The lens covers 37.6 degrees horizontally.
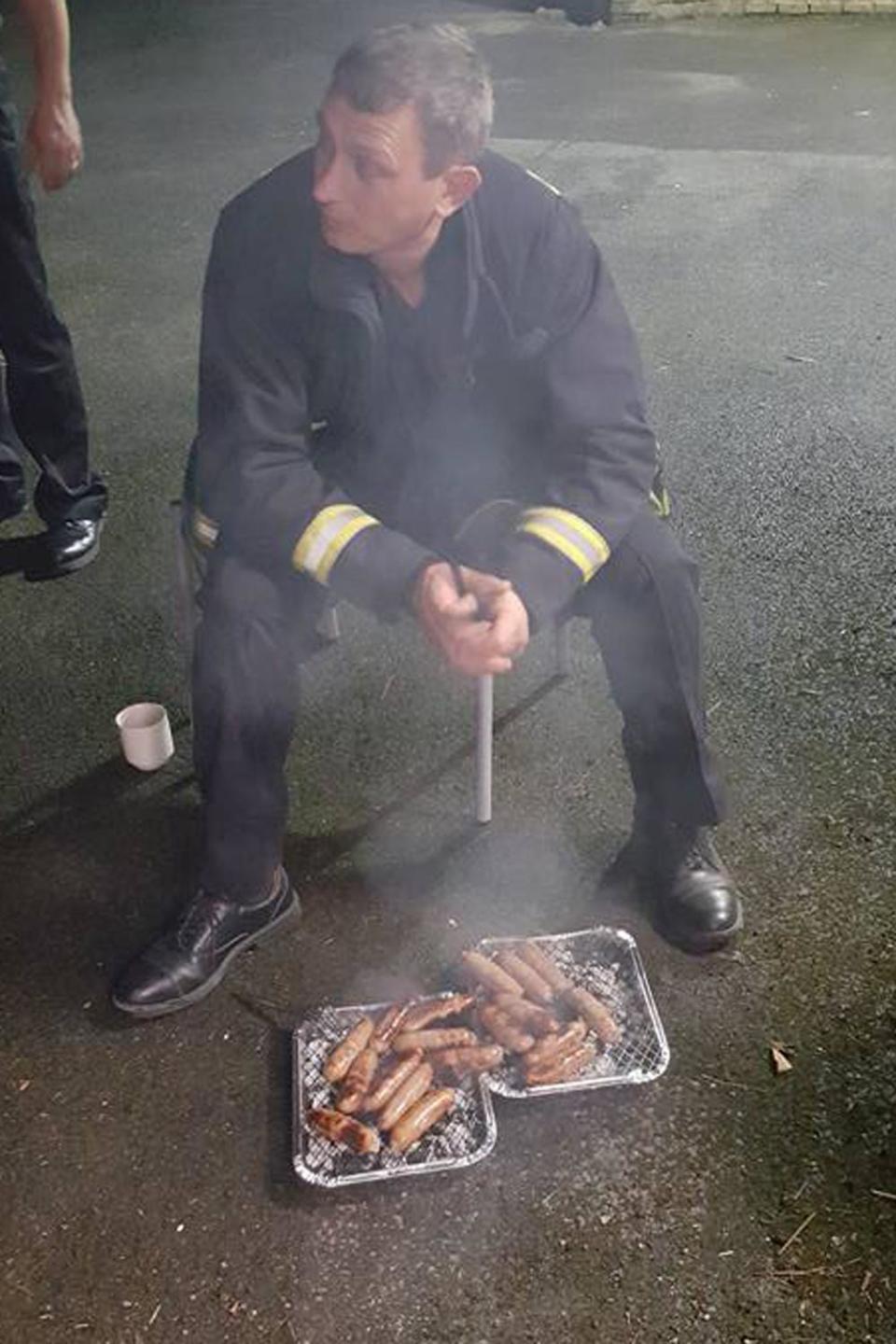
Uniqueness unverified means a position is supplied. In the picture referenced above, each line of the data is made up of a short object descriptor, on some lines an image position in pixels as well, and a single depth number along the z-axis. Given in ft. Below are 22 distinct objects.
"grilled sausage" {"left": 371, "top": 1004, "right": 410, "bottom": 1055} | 8.14
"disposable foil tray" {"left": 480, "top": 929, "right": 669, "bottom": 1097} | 7.94
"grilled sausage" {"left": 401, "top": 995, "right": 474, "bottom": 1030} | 8.26
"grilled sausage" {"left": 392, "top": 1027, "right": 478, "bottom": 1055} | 8.08
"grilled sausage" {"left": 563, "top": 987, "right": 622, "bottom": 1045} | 8.16
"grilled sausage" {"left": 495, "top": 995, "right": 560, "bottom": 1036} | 8.16
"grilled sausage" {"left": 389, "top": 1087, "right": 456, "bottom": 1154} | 7.56
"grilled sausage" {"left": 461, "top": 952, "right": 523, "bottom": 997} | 8.39
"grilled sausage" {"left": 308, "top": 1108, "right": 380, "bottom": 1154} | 7.55
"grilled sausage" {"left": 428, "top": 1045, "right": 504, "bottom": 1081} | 7.97
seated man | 7.89
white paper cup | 10.47
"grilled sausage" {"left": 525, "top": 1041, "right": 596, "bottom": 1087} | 7.89
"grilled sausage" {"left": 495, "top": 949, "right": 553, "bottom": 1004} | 8.39
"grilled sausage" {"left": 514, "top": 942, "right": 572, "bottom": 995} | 8.45
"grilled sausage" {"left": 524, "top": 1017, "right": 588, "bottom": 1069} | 7.96
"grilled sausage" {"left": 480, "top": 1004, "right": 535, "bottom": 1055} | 8.05
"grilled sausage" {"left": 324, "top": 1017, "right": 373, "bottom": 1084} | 7.96
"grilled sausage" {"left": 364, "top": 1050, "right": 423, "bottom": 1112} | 7.73
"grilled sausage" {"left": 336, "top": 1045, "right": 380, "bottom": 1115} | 7.75
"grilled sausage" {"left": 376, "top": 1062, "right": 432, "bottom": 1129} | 7.65
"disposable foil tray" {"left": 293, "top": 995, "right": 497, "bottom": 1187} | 7.47
